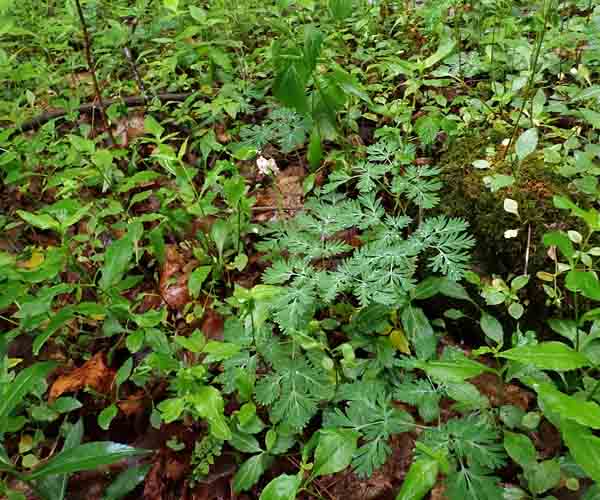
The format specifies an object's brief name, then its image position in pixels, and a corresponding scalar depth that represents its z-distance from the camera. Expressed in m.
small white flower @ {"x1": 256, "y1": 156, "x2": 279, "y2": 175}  0.63
